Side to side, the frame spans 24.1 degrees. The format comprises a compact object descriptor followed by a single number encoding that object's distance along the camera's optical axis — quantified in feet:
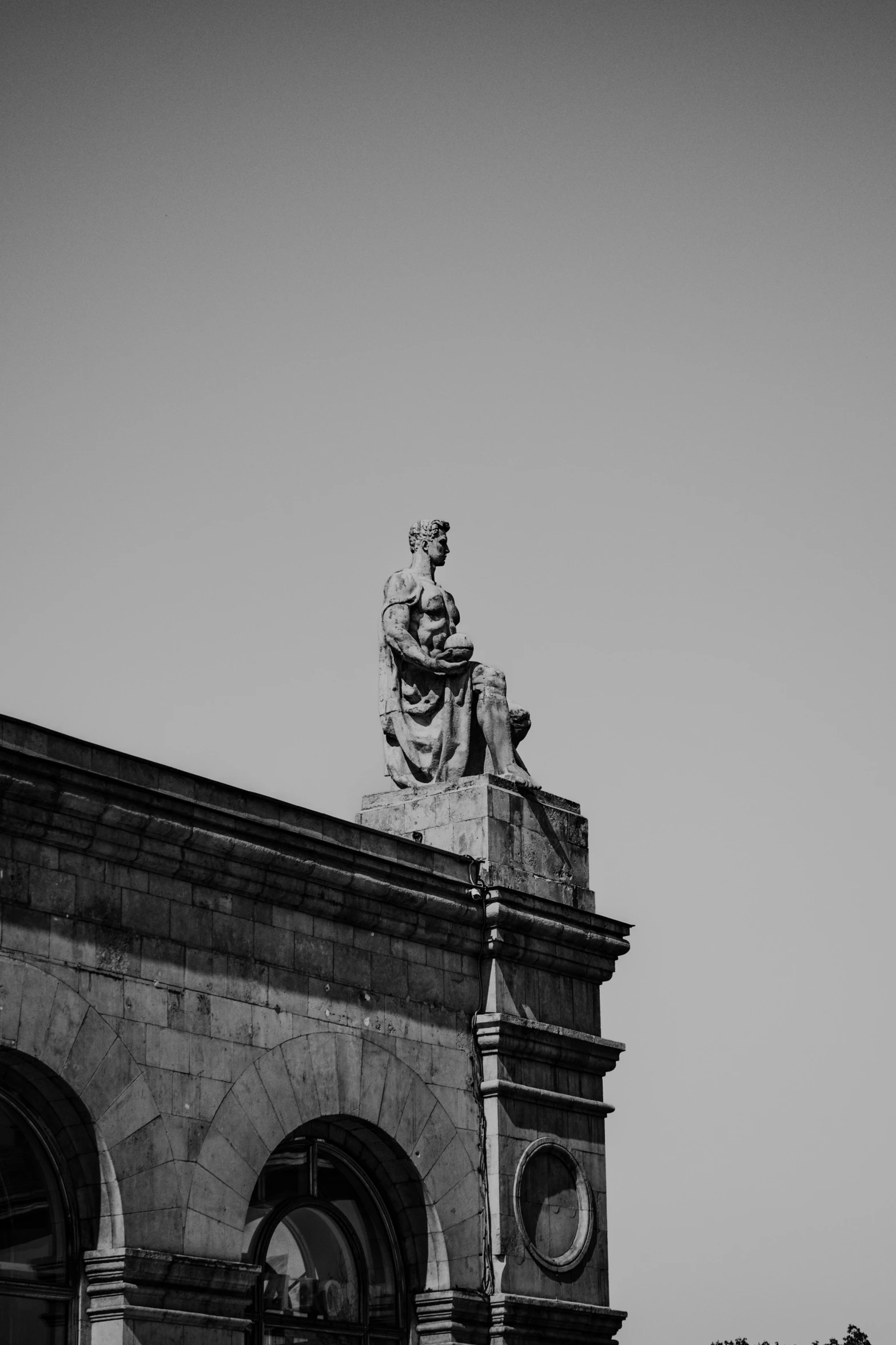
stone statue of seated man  72.18
